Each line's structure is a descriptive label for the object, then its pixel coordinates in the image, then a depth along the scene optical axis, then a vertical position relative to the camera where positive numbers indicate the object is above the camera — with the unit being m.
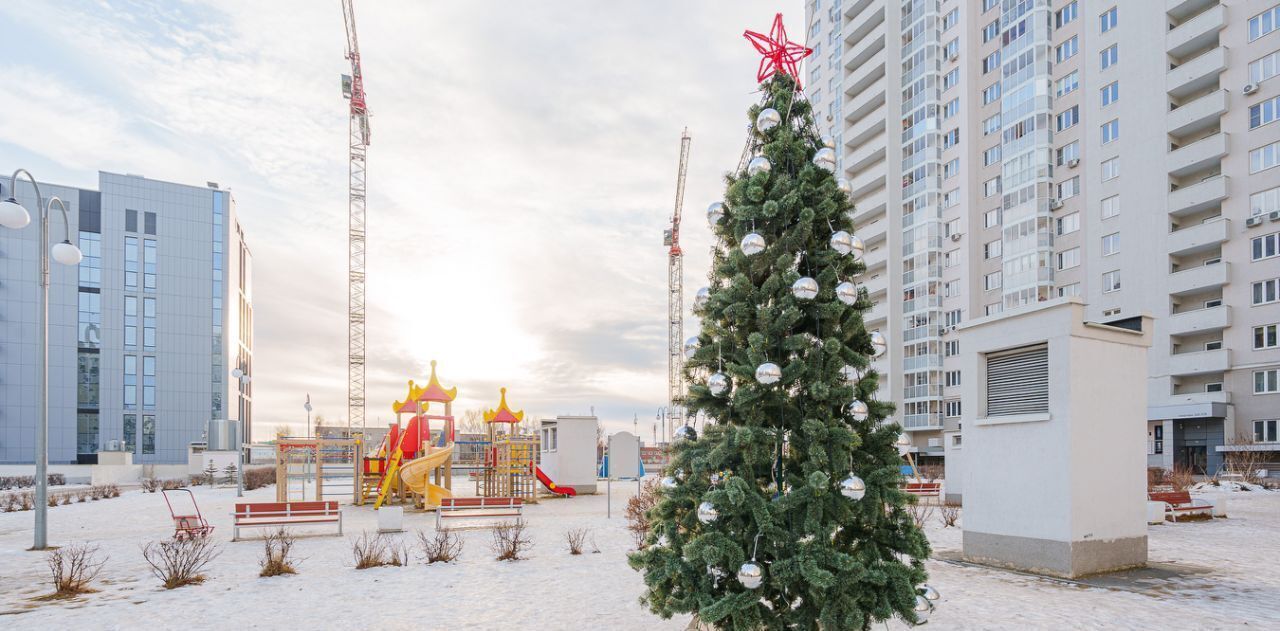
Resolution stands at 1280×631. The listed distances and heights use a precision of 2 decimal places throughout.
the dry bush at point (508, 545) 13.01 -3.19
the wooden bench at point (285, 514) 16.09 -3.17
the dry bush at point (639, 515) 14.61 -3.24
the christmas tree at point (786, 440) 5.97 -0.62
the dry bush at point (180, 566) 10.80 -2.98
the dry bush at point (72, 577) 10.18 -2.95
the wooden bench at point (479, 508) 17.22 -3.27
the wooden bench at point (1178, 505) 18.28 -3.46
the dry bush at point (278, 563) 11.50 -3.02
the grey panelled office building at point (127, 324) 73.81 +4.40
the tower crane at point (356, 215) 88.06 +17.74
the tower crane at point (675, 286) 117.12 +12.63
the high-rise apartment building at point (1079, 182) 42.25 +12.37
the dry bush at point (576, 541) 13.73 -3.28
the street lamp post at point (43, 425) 15.05 -1.14
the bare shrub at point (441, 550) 12.66 -3.14
